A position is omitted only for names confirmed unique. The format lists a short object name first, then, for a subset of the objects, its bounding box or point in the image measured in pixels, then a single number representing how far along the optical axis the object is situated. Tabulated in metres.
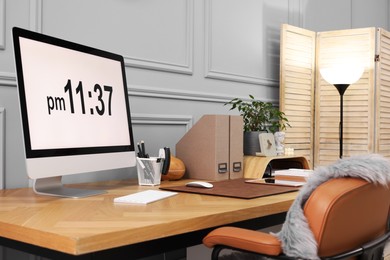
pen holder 2.02
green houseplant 2.69
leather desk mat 1.74
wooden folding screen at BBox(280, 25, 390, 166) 3.28
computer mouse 1.88
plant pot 2.58
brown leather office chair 1.20
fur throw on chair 1.20
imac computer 1.52
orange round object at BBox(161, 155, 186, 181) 2.17
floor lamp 3.16
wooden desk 1.08
